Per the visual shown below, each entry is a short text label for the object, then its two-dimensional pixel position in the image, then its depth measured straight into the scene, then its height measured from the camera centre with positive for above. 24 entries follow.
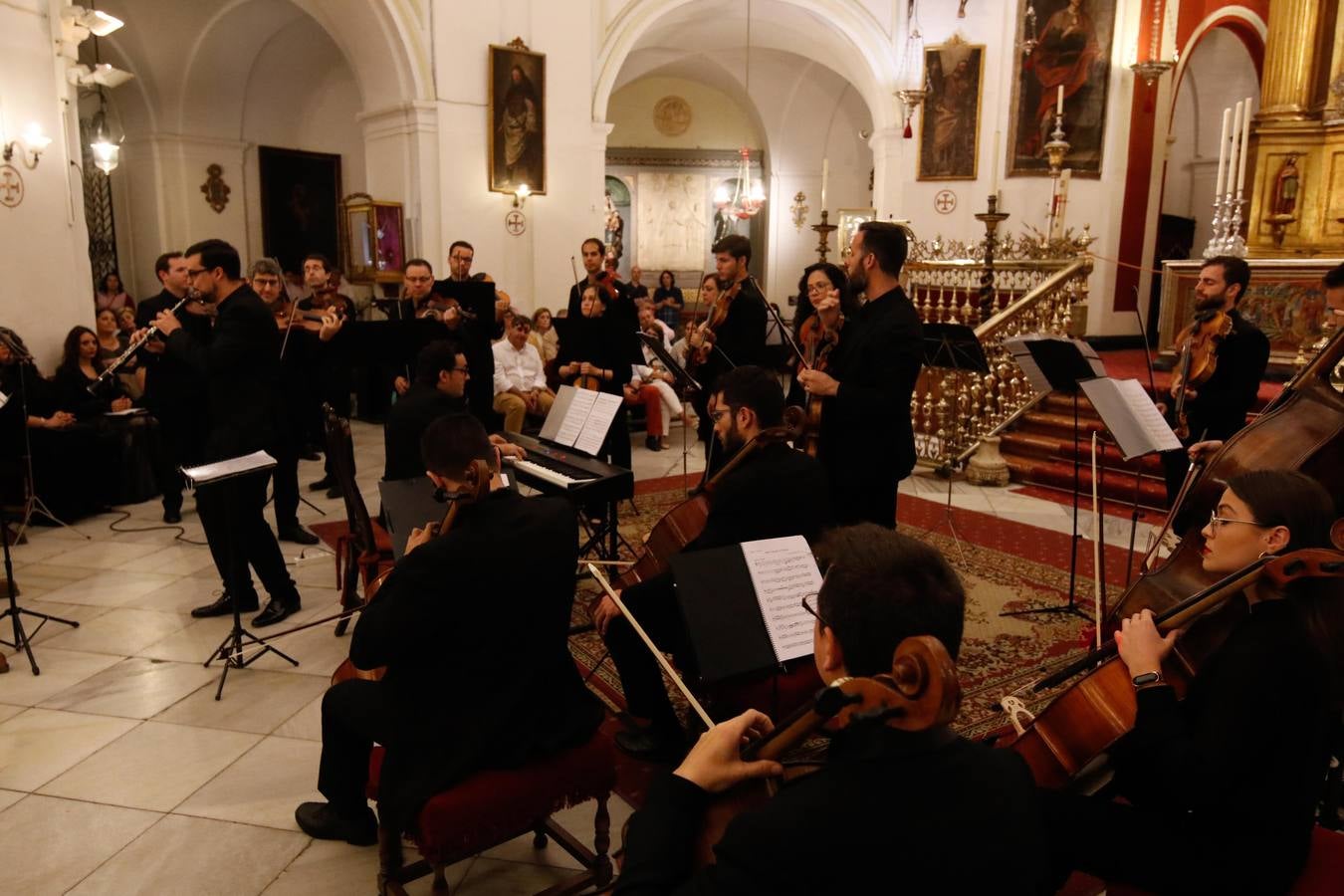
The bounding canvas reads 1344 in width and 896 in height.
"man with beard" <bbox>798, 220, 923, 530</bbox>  3.68 -0.40
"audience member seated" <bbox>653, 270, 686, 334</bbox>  14.94 -0.30
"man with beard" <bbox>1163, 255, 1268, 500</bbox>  4.57 -0.33
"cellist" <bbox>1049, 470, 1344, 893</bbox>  1.81 -0.86
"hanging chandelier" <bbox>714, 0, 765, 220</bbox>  13.96 +1.40
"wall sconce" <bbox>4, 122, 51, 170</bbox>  6.78 +0.91
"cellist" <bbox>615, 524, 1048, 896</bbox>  1.23 -0.68
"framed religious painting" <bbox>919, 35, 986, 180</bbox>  12.17 +2.26
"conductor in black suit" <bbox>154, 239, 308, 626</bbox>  4.35 -0.56
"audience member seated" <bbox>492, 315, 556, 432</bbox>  7.91 -0.84
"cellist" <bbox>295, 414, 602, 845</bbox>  2.28 -0.91
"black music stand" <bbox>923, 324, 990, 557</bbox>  5.46 -0.35
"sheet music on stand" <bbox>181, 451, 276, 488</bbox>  3.56 -0.75
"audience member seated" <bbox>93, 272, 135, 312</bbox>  11.02 -0.26
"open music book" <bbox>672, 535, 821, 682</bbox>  2.38 -0.81
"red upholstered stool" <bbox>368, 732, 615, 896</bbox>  2.22 -1.27
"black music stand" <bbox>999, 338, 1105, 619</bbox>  4.18 -0.33
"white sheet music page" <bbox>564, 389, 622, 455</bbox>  4.52 -0.67
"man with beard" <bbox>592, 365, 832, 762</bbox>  3.00 -0.71
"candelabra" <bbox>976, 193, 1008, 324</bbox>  9.16 +0.23
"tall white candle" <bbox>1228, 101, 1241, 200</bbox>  7.88 +1.30
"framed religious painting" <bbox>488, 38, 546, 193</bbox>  10.42 +1.78
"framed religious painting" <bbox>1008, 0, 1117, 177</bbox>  11.59 +2.55
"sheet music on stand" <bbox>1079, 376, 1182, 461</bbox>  4.00 -0.54
